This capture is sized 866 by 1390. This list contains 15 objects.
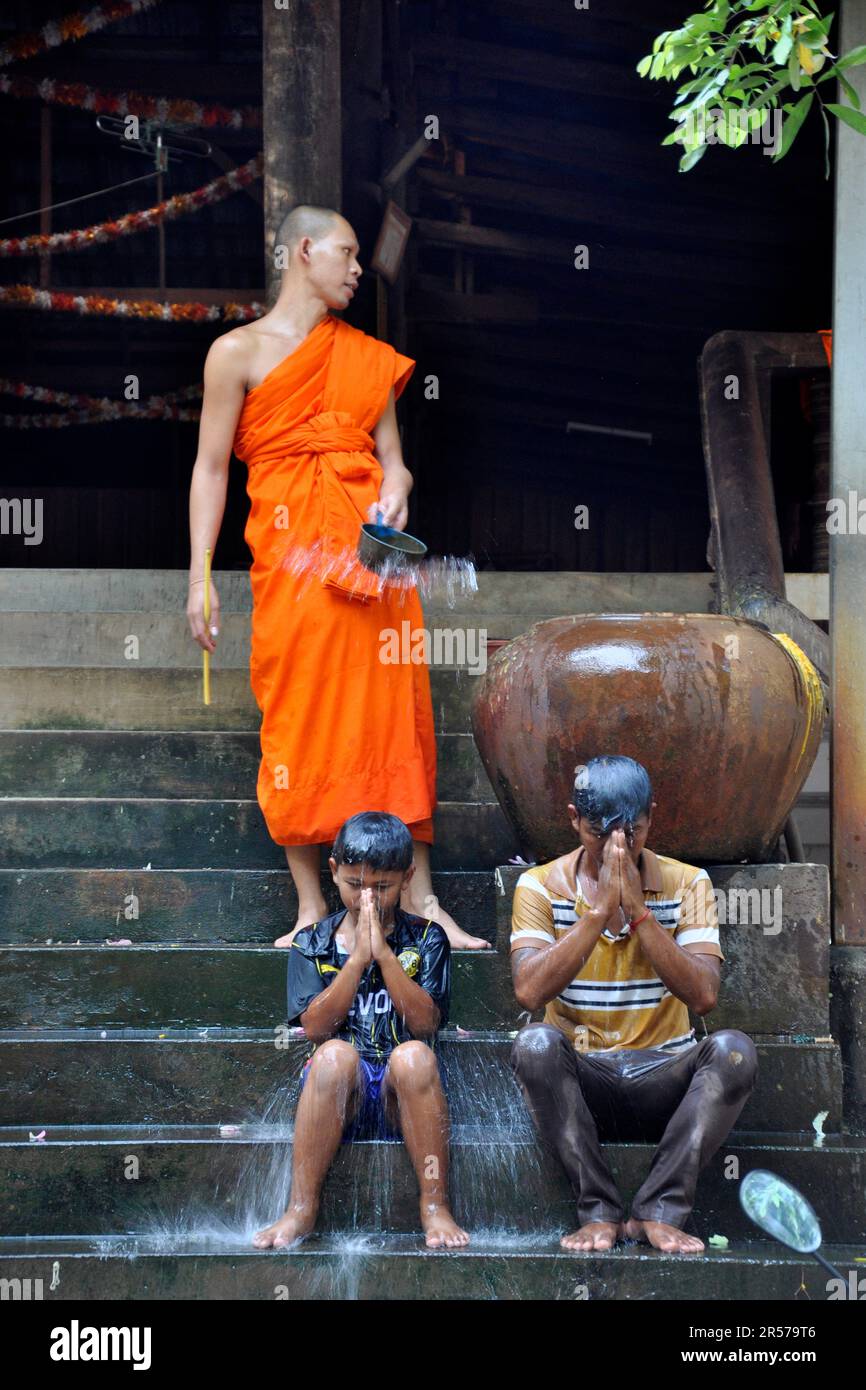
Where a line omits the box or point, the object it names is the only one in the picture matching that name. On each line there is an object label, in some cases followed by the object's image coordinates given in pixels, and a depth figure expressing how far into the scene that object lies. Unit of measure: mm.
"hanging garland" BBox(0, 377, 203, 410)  9906
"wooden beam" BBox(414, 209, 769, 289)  9680
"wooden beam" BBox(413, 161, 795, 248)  9281
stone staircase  3227
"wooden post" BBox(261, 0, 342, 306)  5711
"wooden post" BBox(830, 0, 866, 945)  4266
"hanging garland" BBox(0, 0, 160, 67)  8375
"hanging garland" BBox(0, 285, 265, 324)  8445
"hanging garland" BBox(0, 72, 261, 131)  8719
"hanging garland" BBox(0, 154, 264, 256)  8648
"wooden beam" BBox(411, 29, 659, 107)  8633
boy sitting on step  3312
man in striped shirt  3244
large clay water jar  3705
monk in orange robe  4355
